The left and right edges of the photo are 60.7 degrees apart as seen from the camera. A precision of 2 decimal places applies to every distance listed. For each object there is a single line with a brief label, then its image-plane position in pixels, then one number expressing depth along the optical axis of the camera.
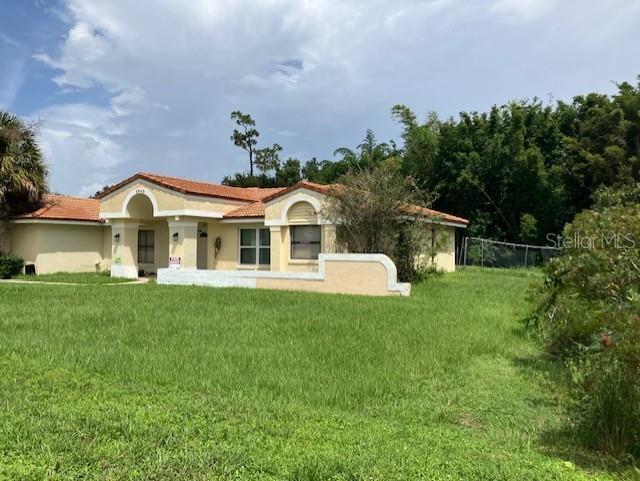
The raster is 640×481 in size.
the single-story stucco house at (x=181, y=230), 21.34
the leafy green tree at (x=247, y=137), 51.78
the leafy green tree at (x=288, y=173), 51.03
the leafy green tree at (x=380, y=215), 18.80
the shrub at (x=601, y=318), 5.48
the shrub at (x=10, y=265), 24.38
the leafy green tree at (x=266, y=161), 52.25
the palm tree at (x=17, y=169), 24.98
